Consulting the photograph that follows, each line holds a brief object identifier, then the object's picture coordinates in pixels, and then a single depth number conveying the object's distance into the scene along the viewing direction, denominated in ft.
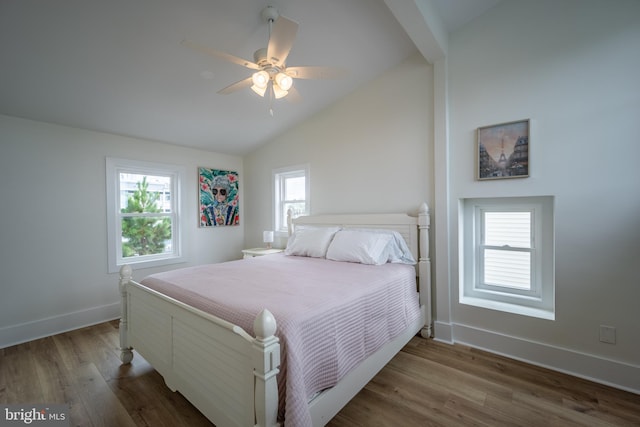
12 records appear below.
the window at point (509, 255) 7.93
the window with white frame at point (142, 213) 10.96
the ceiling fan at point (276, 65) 5.44
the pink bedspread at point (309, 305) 4.14
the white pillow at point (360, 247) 8.62
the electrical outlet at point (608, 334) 6.48
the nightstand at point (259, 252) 12.90
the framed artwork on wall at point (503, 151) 7.50
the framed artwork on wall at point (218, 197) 13.82
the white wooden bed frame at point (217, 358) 3.71
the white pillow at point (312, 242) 10.02
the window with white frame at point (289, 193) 13.47
